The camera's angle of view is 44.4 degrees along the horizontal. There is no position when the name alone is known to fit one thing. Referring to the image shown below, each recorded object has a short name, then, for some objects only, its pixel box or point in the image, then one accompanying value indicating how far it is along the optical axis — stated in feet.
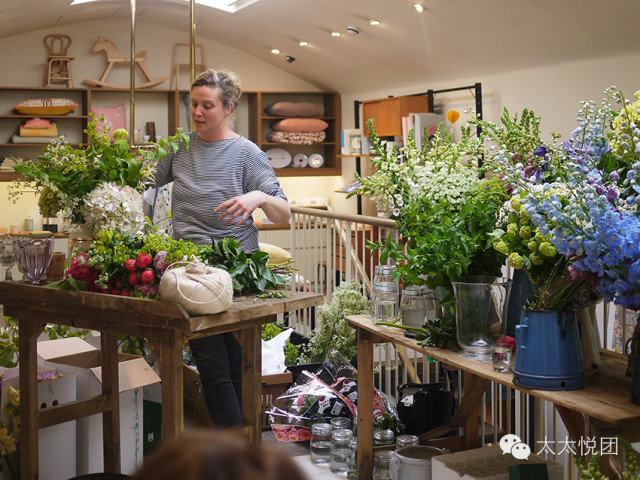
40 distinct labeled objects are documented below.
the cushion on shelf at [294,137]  27.68
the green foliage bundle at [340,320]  12.73
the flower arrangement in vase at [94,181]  7.98
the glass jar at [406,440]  9.12
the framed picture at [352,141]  24.90
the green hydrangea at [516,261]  6.11
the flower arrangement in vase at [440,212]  7.27
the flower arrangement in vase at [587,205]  5.24
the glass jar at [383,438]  9.41
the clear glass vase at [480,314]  6.96
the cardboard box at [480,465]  7.08
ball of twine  6.74
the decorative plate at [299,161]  28.48
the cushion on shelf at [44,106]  24.86
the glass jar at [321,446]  9.98
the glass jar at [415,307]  8.00
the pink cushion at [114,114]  26.50
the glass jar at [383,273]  8.90
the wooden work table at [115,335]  7.04
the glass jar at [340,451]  9.59
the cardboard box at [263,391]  11.55
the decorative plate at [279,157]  28.12
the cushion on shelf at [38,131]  24.93
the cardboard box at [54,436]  8.82
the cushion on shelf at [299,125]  27.66
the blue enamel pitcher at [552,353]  5.96
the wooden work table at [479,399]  5.46
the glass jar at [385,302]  8.57
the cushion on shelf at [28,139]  24.84
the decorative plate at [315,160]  28.50
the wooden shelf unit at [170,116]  25.39
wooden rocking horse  26.04
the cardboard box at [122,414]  9.28
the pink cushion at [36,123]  25.01
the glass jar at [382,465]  9.00
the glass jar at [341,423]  10.22
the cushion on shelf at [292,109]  27.84
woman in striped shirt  9.18
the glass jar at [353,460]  9.31
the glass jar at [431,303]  8.00
